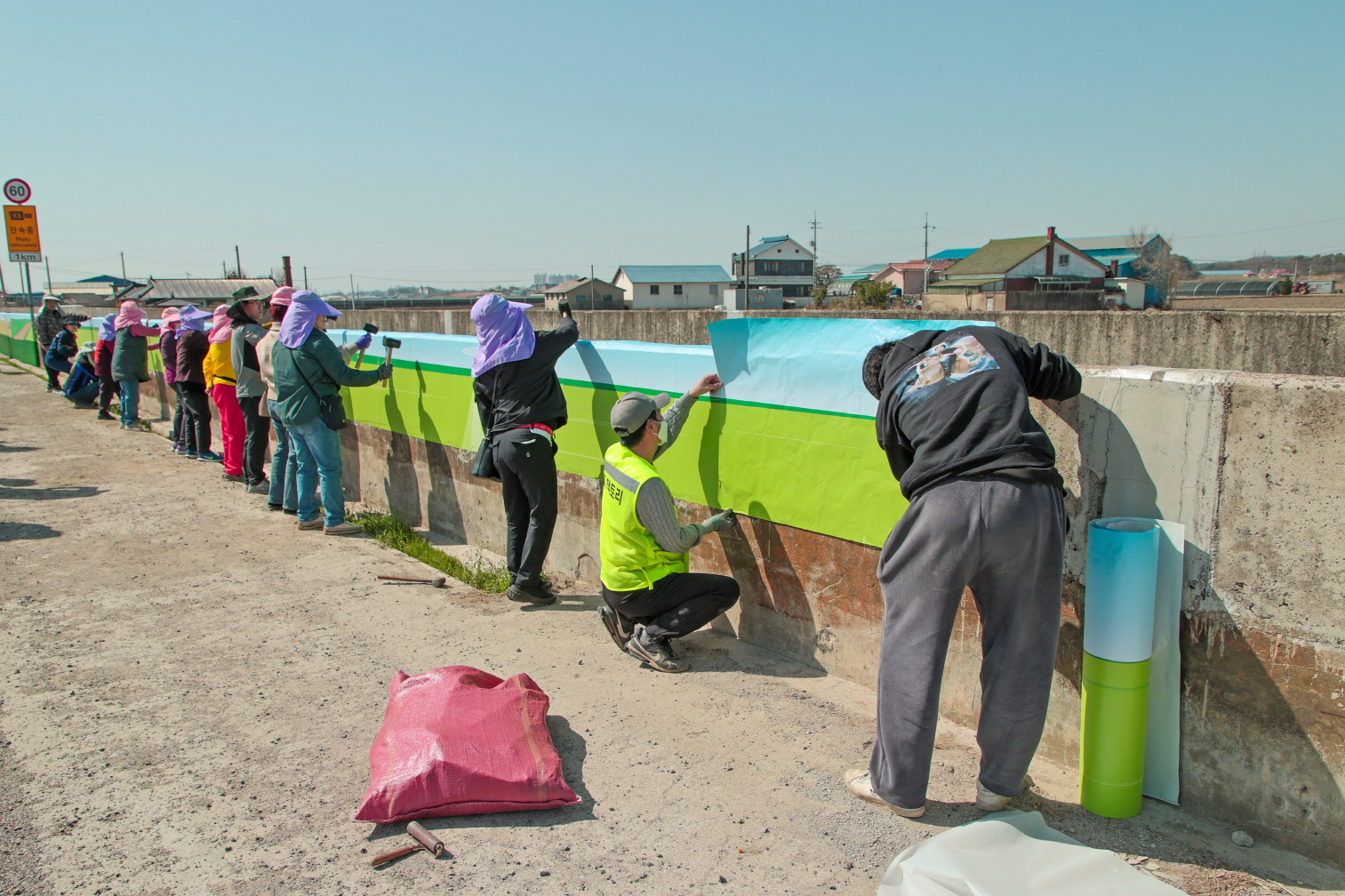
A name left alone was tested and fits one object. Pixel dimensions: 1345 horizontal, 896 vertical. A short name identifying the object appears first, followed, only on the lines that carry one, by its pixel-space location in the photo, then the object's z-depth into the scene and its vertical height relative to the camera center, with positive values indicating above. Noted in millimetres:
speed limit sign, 17578 +2733
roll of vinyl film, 2580 -1089
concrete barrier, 2439 -775
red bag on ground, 2723 -1465
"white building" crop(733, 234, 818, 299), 72062 +3750
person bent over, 2500 -731
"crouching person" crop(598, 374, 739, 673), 3850 -1108
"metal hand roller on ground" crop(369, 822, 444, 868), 2570 -1607
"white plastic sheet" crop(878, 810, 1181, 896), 2156 -1462
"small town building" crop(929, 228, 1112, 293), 46250 +2156
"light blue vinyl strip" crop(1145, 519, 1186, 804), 2680 -1203
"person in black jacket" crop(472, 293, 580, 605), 4852 -545
